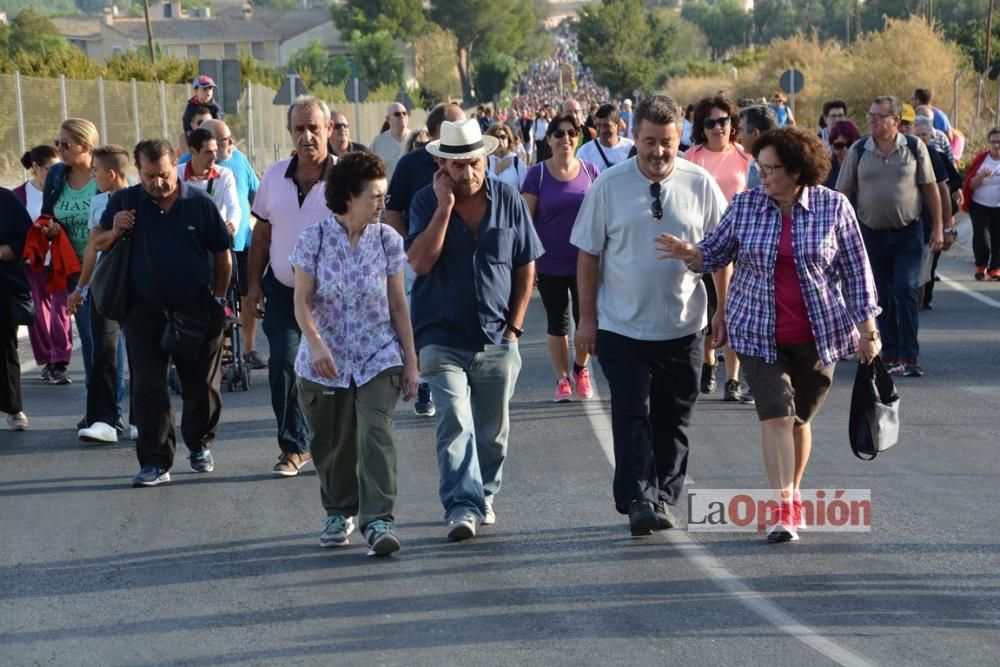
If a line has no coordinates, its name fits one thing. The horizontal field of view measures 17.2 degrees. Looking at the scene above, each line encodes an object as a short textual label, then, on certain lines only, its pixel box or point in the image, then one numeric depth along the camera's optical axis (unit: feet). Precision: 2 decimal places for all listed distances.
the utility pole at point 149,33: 333.76
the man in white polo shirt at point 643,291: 50.08
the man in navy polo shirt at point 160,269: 60.41
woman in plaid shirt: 48.72
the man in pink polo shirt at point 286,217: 60.11
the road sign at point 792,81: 233.55
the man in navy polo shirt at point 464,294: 50.65
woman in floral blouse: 48.87
